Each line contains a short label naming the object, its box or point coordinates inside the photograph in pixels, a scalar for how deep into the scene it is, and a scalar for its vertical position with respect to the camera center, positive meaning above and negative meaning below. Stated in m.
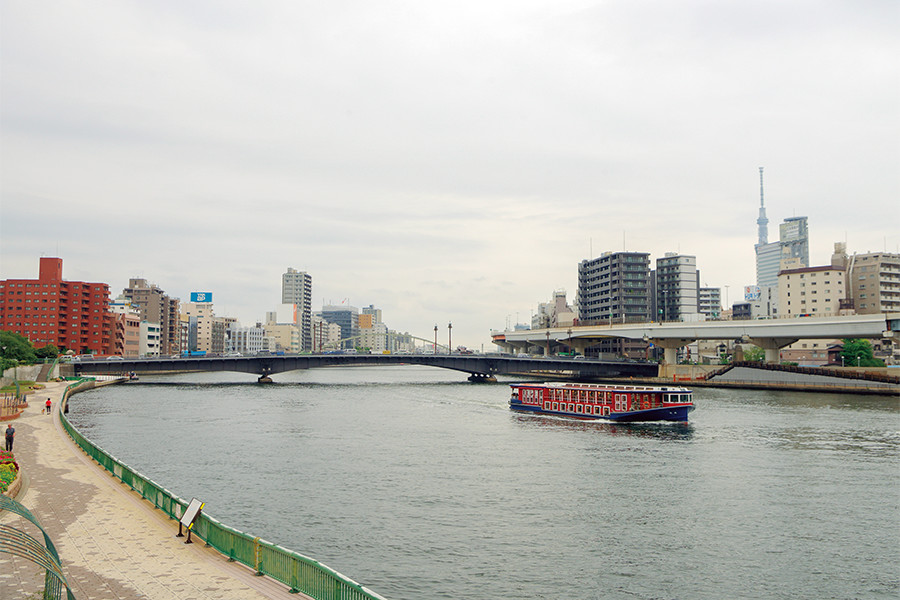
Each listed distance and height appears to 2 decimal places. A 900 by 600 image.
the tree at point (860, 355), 148.38 -1.92
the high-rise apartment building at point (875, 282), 190.88 +18.01
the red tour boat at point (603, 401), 78.25 -7.03
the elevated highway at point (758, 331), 112.56 +2.82
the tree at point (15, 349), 128.44 -1.71
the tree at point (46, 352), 158.12 -2.74
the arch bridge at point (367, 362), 138.38 -4.59
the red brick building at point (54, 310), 179.00 +8.10
